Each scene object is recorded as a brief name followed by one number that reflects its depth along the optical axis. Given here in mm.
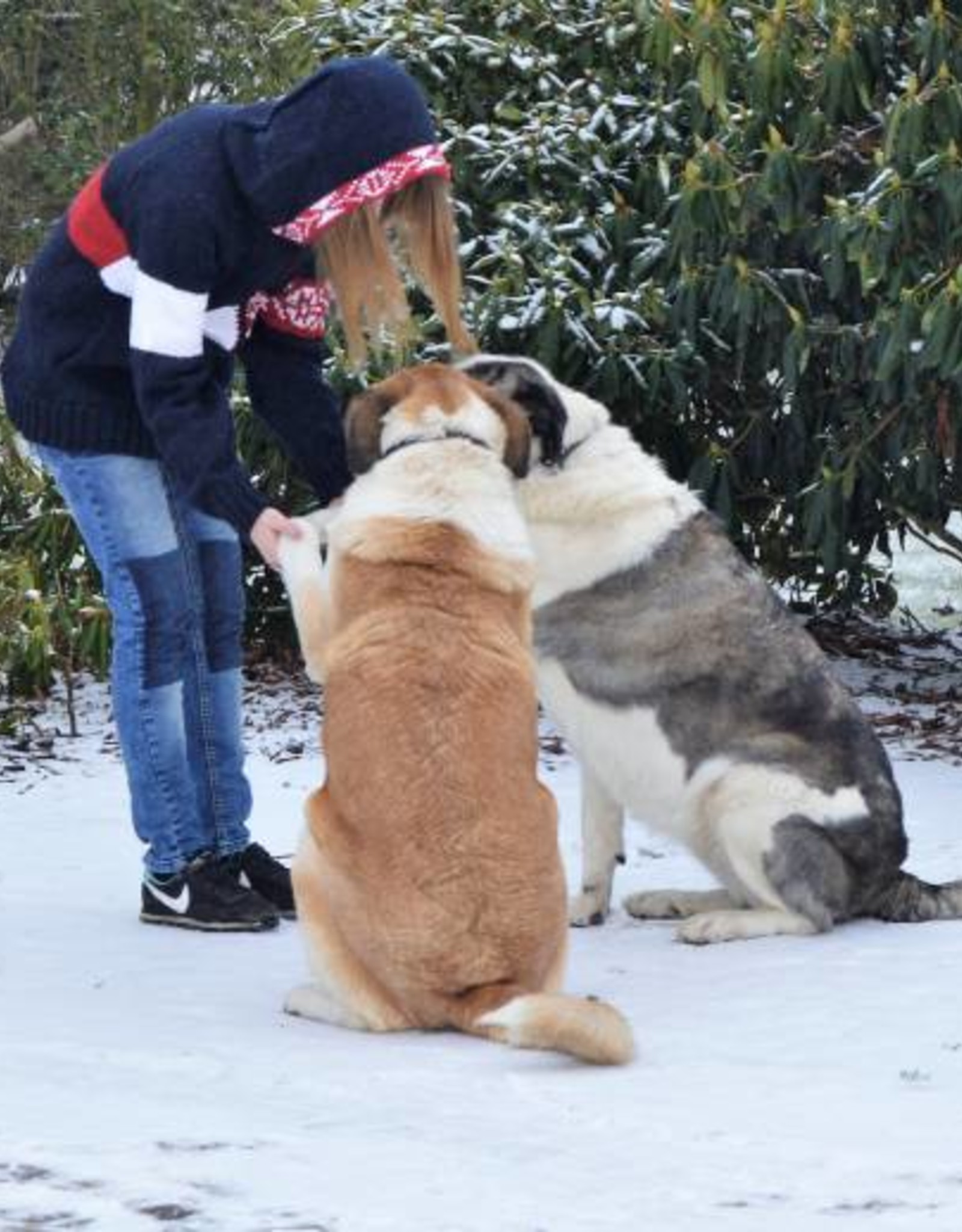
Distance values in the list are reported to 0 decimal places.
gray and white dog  11312
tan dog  9109
